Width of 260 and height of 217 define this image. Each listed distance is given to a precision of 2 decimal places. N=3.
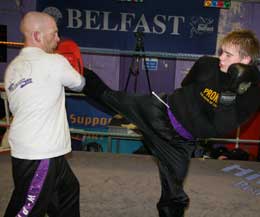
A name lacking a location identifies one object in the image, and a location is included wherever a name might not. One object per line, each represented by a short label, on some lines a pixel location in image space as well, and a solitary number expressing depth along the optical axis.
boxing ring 2.25
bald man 1.40
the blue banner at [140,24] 5.68
